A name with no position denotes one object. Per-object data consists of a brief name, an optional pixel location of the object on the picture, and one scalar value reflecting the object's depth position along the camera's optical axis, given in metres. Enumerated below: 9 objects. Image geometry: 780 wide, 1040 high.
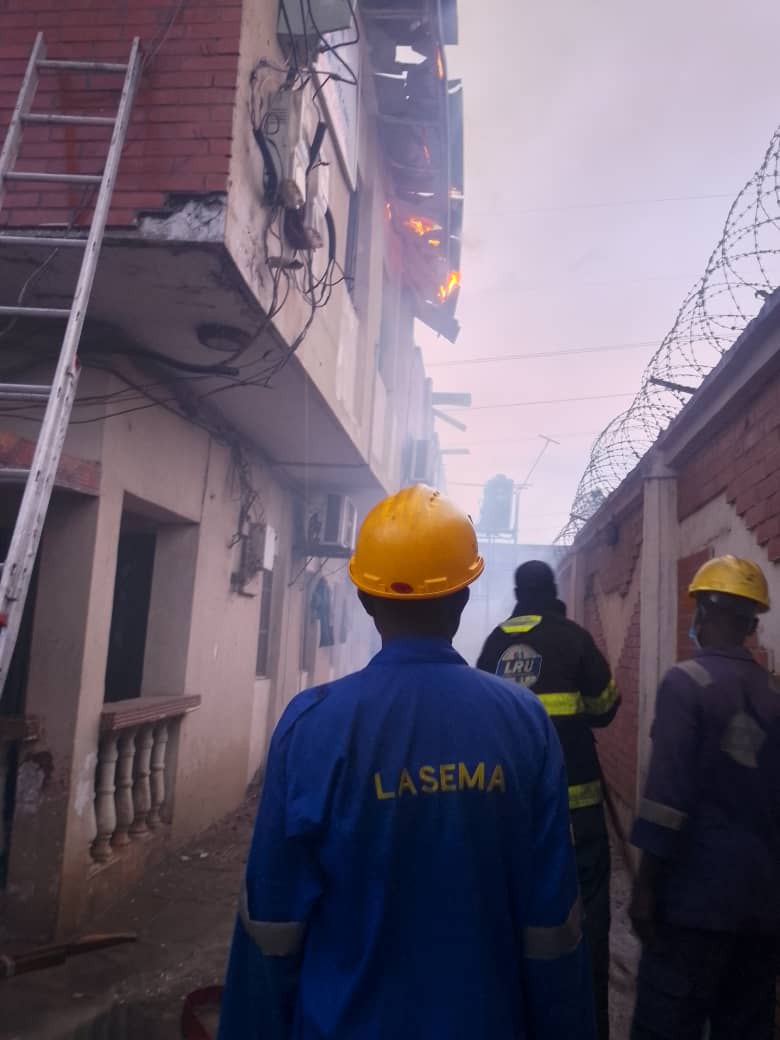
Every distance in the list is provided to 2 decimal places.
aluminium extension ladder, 2.83
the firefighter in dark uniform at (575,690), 3.13
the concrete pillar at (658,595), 5.27
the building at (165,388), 4.07
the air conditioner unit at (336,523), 9.58
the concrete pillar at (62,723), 4.43
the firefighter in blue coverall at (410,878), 1.46
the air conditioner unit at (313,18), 4.78
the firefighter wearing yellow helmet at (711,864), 2.38
